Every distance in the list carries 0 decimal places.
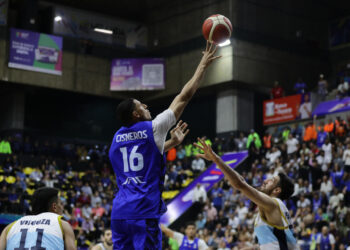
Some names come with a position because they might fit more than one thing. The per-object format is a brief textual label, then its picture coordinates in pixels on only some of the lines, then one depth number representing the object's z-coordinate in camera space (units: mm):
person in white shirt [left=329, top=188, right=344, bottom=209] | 18775
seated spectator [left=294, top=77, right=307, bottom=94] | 30406
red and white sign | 28922
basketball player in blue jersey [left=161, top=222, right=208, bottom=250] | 12594
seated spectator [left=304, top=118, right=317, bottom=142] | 24797
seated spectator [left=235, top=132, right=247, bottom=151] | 28828
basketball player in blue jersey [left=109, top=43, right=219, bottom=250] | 5562
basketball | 7208
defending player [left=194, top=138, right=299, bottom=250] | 6258
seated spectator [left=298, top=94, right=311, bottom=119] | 28453
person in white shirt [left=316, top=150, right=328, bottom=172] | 21453
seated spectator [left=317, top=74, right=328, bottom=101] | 29120
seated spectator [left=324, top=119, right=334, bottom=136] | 24017
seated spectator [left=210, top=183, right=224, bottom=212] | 23625
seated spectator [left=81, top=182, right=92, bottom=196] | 26172
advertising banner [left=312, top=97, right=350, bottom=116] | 26109
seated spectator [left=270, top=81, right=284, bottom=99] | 30469
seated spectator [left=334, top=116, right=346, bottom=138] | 23383
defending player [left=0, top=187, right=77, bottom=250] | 5648
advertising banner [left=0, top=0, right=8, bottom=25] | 32287
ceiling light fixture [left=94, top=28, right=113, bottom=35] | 36075
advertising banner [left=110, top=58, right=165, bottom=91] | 35000
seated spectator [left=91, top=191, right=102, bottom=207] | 25344
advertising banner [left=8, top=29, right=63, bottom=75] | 32062
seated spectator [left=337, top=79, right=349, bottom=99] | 26956
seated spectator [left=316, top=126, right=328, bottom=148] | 23659
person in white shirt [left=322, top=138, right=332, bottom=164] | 21731
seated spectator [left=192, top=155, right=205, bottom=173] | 28984
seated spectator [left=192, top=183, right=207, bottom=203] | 24859
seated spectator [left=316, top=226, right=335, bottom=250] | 17234
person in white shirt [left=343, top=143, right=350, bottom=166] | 20359
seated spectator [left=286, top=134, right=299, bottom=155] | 24312
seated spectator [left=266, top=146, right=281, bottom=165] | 24688
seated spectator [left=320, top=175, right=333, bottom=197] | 20062
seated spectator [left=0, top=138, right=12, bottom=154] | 28672
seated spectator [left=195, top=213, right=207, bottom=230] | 22788
